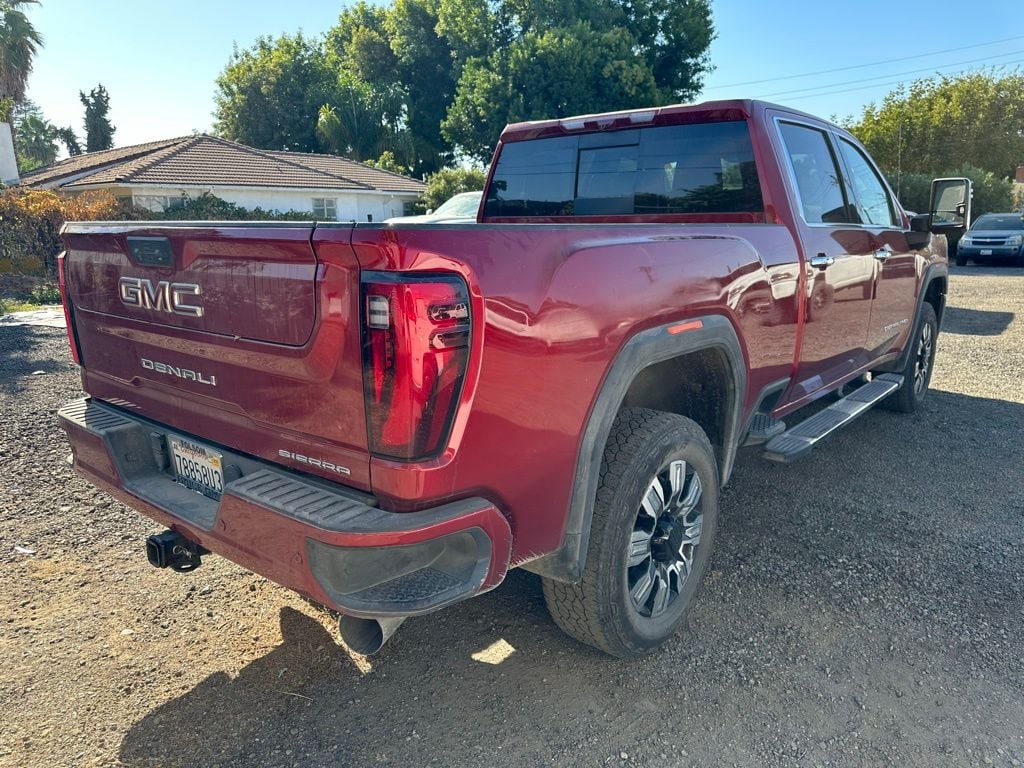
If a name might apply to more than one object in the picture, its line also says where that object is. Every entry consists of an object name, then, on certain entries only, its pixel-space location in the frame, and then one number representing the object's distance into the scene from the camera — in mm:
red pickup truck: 1952
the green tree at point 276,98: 39406
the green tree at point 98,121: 52531
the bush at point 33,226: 14148
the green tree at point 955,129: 29359
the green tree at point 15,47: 23938
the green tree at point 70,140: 60781
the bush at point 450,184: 27906
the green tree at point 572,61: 28453
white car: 14414
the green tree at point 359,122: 36250
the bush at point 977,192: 24547
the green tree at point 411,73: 37156
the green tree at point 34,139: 58294
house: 22109
